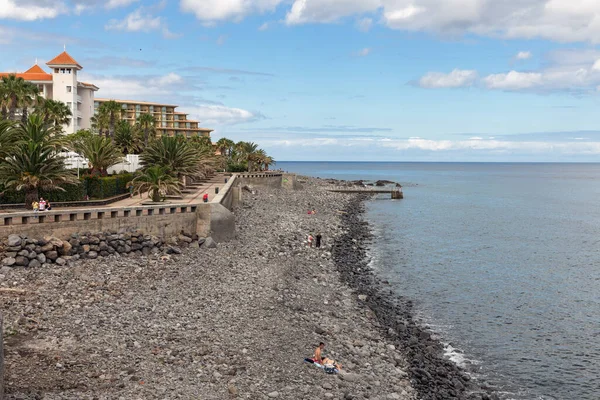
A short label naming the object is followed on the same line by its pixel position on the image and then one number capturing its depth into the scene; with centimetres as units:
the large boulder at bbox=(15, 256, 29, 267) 2702
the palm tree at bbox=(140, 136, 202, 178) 4791
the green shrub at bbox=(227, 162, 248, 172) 10181
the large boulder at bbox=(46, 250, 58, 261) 2814
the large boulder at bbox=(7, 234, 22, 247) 2748
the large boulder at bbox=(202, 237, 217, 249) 3528
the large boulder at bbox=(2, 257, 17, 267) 2672
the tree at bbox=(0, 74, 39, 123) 5044
